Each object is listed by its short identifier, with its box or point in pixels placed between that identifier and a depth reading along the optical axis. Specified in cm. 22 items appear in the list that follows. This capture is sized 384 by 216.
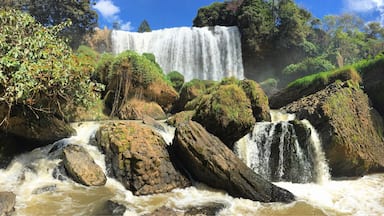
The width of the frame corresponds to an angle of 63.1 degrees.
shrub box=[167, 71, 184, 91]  2169
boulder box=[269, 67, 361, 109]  1570
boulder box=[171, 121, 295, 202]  828
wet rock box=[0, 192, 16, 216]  635
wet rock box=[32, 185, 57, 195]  782
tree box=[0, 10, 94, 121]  698
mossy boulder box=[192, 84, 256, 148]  1069
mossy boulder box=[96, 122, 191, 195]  835
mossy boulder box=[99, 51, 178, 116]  1595
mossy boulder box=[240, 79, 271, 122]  1318
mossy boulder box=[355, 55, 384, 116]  1419
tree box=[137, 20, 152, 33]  6589
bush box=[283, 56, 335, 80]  2958
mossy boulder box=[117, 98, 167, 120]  1530
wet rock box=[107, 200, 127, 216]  679
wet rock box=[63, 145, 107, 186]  849
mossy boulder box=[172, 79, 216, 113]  1770
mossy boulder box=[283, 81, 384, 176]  1107
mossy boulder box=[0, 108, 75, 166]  955
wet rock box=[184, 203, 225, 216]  703
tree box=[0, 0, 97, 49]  2927
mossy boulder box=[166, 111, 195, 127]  1278
